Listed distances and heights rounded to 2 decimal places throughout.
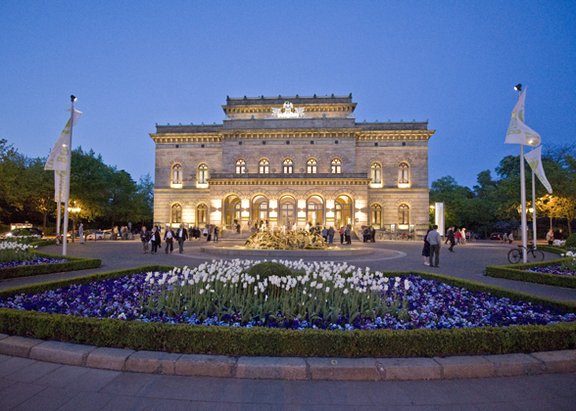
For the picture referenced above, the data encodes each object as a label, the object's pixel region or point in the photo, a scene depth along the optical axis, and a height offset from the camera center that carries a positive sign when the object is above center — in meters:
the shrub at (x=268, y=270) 7.08 -1.09
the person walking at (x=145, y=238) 19.80 -1.07
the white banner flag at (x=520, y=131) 13.90 +4.05
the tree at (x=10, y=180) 27.30 +3.53
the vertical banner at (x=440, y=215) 31.39 +0.72
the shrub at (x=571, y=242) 18.72 -1.12
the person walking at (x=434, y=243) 14.14 -0.92
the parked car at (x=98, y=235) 36.95 -1.74
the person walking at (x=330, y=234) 26.27 -1.01
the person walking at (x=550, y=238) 27.55 -1.31
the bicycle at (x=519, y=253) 15.84 -1.48
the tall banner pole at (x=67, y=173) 16.38 +2.50
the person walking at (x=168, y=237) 19.14 -0.97
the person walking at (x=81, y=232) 27.93 -1.01
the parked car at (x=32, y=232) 22.05 -1.04
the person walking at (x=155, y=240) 19.06 -1.14
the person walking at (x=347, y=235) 27.38 -1.12
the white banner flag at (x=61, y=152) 16.75 +3.59
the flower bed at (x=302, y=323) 4.45 -1.70
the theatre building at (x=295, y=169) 37.56 +6.69
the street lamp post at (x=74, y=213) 30.16 +0.82
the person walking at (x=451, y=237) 22.56 -1.04
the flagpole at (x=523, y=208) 13.91 +0.64
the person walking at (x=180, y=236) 20.02 -0.96
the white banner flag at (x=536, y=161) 14.68 +2.86
